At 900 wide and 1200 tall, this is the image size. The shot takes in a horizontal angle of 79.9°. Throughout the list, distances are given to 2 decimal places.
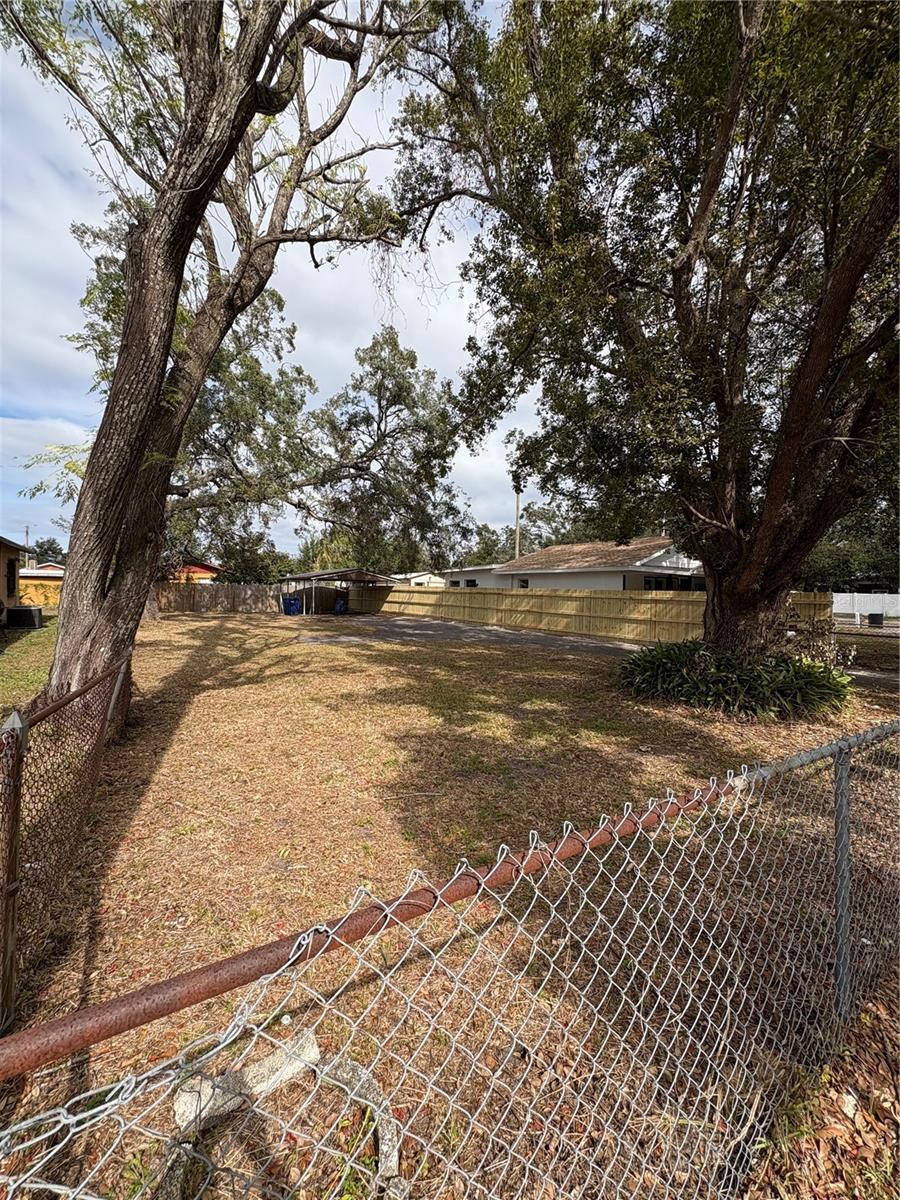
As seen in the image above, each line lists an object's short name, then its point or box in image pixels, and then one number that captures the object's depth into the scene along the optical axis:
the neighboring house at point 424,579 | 37.06
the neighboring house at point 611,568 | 18.20
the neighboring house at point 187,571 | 24.72
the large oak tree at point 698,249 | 5.30
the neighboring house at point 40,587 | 22.11
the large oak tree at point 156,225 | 4.12
